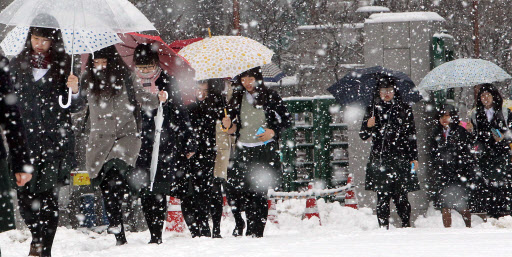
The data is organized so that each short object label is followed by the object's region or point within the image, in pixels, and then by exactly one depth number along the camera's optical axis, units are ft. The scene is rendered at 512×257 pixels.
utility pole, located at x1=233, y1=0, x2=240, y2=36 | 146.10
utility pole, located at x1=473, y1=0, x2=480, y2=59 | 188.75
